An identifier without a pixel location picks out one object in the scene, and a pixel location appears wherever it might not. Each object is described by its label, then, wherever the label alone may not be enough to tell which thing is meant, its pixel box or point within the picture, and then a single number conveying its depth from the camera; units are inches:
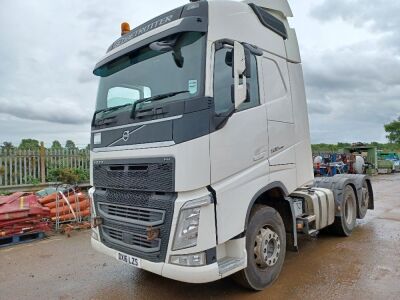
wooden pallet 255.1
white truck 133.7
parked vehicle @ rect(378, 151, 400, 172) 999.5
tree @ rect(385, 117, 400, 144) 1852.6
